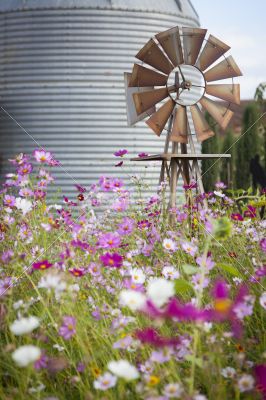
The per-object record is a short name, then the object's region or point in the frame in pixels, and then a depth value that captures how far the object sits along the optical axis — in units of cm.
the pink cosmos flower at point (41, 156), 358
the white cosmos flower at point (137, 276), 210
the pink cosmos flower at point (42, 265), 185
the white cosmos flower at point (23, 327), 140
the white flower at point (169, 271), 261
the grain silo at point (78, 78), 1045
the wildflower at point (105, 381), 166
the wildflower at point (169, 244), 288
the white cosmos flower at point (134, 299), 141
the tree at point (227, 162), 1825
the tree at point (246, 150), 1786
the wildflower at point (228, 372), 202
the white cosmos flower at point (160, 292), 132
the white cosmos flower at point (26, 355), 134
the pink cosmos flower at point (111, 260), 205
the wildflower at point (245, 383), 174
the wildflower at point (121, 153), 409
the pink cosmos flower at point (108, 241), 242
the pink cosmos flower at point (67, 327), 195
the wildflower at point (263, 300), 211
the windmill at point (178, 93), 675
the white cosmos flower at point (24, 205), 244
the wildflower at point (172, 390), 159
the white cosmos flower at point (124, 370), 141
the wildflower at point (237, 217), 367
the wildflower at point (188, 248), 273
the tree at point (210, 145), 1756
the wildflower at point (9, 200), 339
